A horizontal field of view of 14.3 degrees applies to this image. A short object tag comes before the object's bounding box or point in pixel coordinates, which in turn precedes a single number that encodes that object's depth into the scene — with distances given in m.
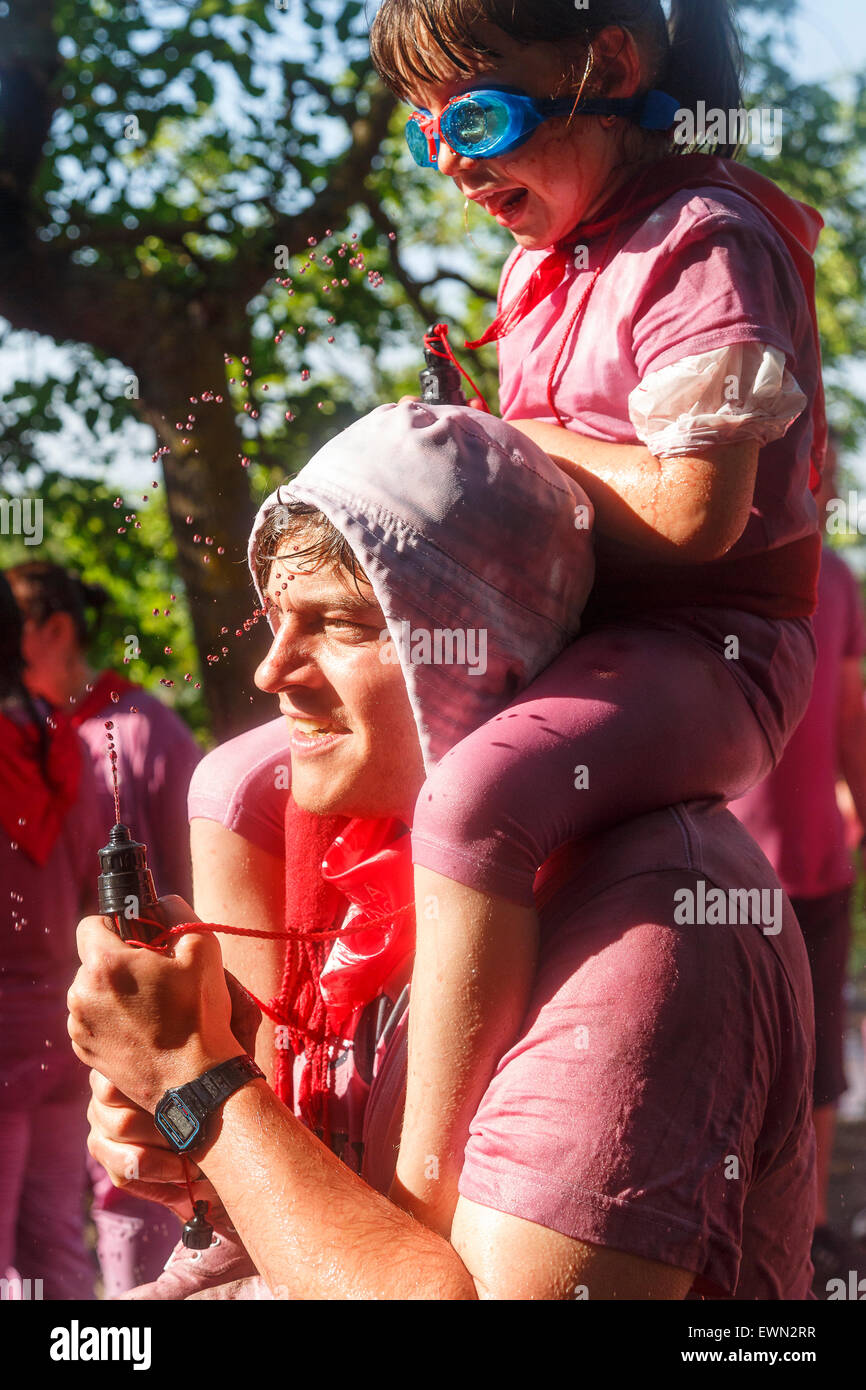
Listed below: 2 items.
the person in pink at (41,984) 2.80
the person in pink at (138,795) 2.53
